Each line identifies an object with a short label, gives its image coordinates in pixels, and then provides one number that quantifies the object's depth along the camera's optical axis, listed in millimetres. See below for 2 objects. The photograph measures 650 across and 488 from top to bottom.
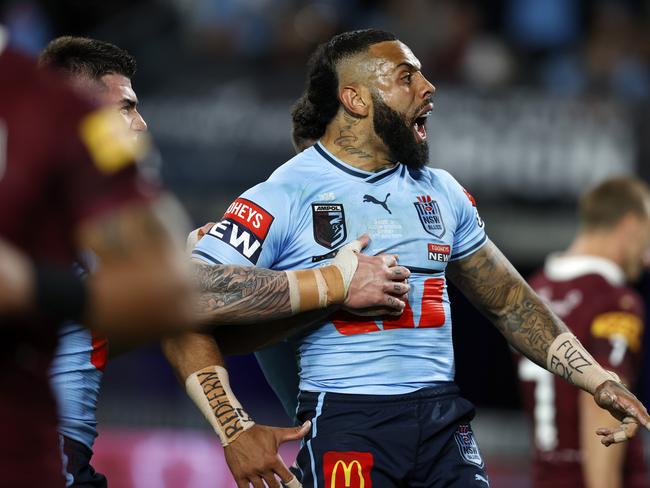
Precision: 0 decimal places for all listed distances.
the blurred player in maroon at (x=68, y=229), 15074
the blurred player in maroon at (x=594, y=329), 17005
